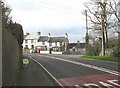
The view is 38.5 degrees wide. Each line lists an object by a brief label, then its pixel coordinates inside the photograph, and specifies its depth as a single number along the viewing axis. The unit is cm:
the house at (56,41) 7373
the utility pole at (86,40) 3523
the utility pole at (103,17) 2982
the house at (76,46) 6765
